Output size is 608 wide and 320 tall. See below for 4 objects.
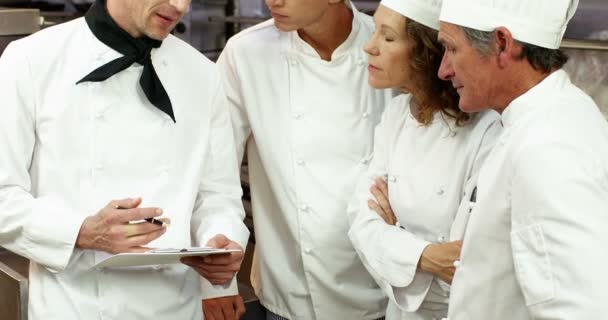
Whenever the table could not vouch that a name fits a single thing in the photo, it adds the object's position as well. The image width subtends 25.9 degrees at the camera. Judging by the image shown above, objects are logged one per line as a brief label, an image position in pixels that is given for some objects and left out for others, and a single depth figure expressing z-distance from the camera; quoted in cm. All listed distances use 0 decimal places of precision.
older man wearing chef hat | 186
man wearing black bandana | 231
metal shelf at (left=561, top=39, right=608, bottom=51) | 273
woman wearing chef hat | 241
